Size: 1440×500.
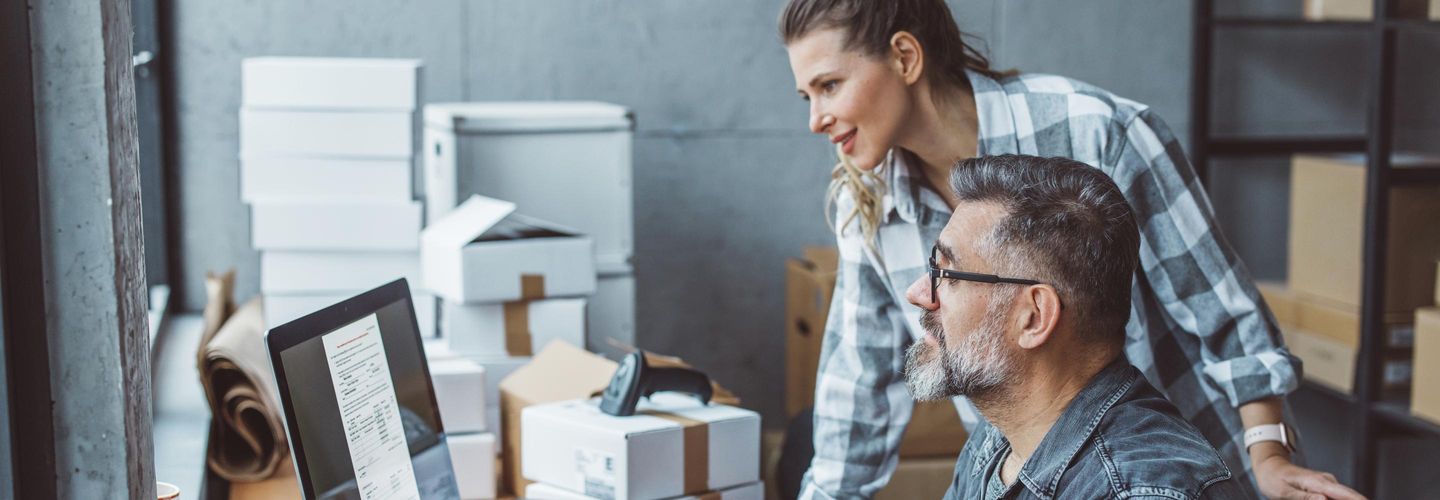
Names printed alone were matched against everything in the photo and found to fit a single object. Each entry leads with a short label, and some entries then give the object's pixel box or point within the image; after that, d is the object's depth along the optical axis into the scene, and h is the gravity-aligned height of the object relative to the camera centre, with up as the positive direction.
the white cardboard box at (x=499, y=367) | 2.52 -0.54
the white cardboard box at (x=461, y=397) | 2.20 -0.52
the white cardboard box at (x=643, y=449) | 1.95 -0.54
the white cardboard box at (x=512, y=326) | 2.54 -0.47
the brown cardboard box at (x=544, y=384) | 2.28 -0.52
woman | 1.76 -0.19
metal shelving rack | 3.13 -0.42
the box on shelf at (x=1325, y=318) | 3.27 -0.62
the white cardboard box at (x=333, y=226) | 2.75 -0.31
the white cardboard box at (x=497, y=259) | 2.48 -0.34
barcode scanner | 2.02 -0.46
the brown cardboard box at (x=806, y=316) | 3.32 -0.61
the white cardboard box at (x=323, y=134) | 2.76 -0.12
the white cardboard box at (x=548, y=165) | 2.83 -0.19
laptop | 1.48 -0.38
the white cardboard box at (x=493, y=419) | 2.38 -0.60
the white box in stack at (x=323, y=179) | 2.77 -0.21
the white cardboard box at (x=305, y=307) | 2.76 -0.47
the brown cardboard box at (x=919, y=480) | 2.97 -0.88
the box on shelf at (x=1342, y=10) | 3.50 +0.15
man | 1.38 -0.26
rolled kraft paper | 2.27 -0.56
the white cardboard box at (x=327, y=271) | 2.77 -0.40
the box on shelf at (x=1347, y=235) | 3.22 -0.40
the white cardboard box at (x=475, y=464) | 2.17 -0.61
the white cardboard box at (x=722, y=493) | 2.02 -0.63
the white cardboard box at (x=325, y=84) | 2.74 -0.03
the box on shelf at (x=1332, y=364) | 3.31 -0.72
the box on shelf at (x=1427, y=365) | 3.04 -0.65
